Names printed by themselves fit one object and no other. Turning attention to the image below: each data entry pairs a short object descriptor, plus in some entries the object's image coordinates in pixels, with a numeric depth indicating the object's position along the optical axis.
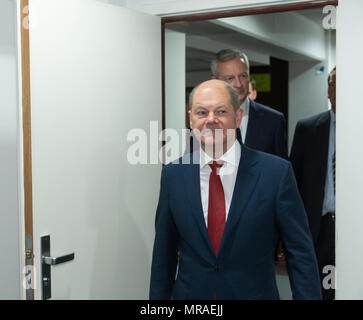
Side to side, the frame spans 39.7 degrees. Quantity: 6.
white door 1.91
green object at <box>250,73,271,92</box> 7.00
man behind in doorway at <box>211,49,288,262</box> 2.73
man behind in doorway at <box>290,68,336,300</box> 2.95
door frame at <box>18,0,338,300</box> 1.81
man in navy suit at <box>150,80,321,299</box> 1.67
